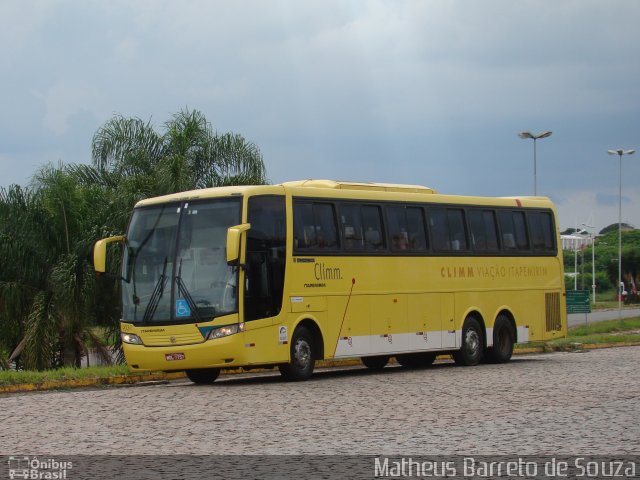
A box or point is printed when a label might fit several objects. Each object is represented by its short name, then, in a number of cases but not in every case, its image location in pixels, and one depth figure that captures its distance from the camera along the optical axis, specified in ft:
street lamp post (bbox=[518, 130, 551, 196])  191.21
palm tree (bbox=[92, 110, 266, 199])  112.06
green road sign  163.43
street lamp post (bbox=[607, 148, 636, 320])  258.57
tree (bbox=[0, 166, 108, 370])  95.91
